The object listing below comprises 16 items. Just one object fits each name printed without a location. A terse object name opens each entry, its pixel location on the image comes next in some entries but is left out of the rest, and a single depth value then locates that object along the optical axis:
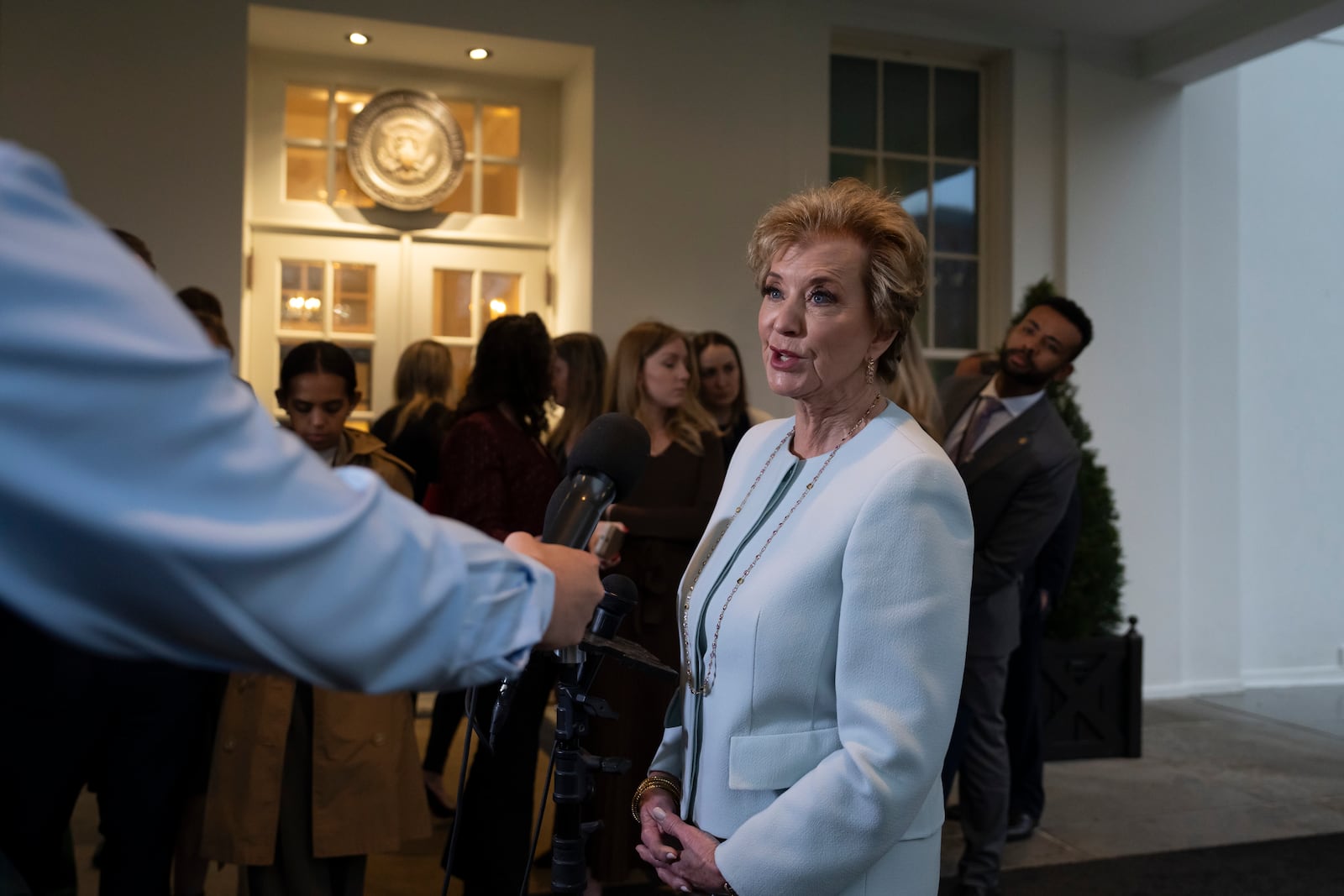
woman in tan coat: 2.45
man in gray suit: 3.35
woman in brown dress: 3.32
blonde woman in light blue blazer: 1.37
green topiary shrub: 5.05
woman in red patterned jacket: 3.07
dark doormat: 3.47
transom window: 5.91
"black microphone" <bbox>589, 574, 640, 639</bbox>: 1.33
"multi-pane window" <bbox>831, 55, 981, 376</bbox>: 6.41
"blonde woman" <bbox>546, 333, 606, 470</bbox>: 3.93
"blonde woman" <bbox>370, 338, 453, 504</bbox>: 4.16
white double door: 5.88
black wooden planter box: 4.94
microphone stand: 1.34
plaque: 5.86
